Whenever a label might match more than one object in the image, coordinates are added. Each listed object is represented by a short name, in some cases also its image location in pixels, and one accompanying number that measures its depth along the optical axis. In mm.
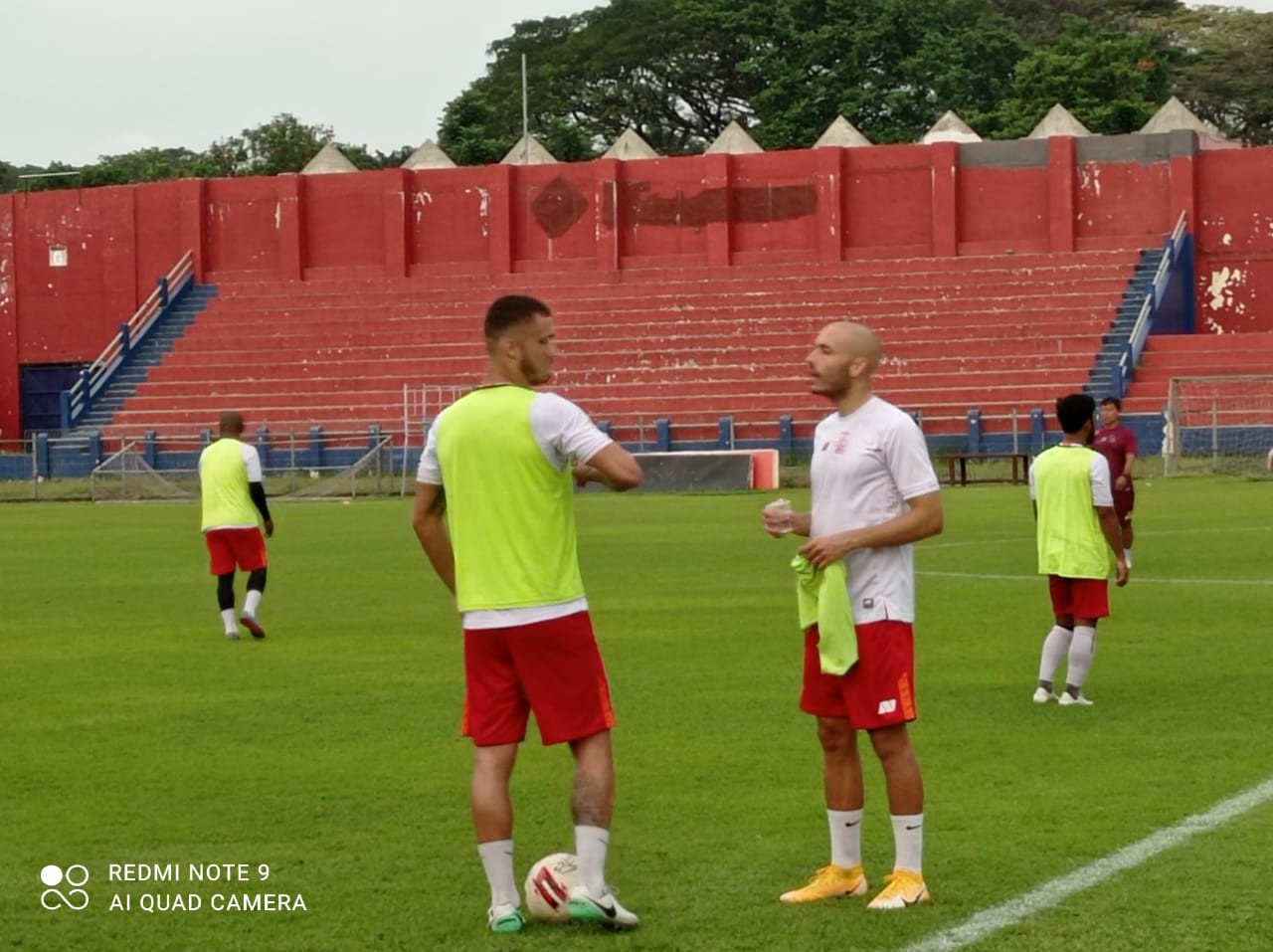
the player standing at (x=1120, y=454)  22375
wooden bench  45625
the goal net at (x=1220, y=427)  46938
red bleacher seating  55125
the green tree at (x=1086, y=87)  79250
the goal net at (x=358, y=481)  49406
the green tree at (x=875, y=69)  86125
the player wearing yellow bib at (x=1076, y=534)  13266
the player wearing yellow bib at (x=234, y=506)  18266
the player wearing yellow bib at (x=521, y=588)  7828
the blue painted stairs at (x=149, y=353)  61125
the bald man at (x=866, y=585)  8062
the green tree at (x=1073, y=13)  101562
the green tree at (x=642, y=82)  95688
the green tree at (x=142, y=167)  89188
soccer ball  7832
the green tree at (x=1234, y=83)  94188
